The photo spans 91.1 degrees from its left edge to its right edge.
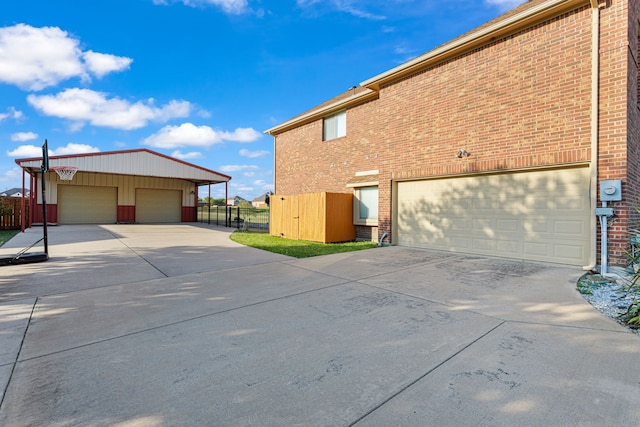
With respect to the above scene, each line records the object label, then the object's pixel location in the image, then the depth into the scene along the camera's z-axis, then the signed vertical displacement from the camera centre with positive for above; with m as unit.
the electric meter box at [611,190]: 6.27 +0.40
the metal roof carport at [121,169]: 17.55 +2.44
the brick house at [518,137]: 6.56 +1.86
